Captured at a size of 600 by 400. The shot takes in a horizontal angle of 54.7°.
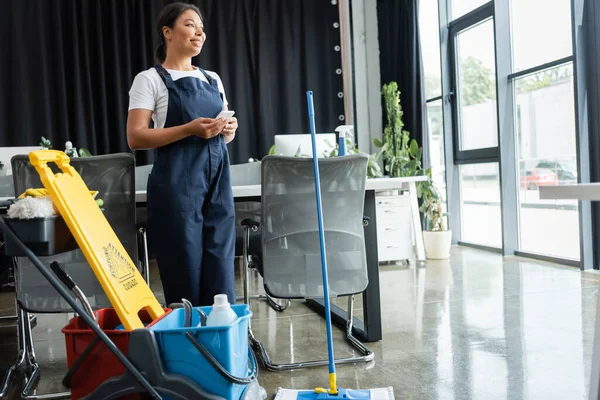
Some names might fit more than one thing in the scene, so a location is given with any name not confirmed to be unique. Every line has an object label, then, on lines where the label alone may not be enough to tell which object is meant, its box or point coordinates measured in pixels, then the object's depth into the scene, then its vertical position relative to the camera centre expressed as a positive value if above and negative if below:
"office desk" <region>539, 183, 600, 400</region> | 0.96 -0.04
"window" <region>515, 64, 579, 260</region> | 4.35 +0.13
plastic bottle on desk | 2.52 +0.17
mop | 1.78 -0.65
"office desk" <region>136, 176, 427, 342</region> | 2.39 -0.30
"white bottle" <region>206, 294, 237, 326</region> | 1.47 -0.32
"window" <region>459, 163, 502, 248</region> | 5.23 -0.27
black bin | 1.35 -0.09
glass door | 5.18 +0.46
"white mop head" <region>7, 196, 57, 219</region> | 1.34 -0.02
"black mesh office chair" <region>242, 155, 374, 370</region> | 2.19 -0.17
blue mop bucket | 1.41 -0.41
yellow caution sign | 1.43 -0.12
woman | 1.88 +0.07
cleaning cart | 1.38 -0.37
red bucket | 1.46 -0.42
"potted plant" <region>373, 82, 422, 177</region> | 5.34 +0.35
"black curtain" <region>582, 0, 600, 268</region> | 3.95 +0.58
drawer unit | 4.72 -0.40
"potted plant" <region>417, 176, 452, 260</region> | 4.98 -0.41
